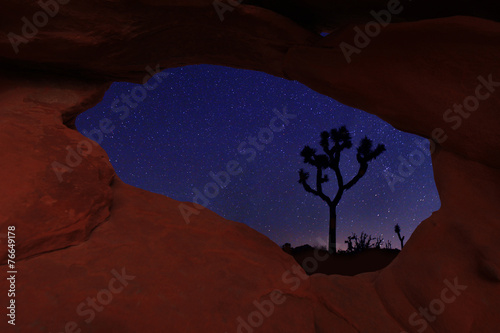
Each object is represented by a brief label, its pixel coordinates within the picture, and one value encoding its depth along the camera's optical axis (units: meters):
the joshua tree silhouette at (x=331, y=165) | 13.26
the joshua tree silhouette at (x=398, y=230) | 19.55
